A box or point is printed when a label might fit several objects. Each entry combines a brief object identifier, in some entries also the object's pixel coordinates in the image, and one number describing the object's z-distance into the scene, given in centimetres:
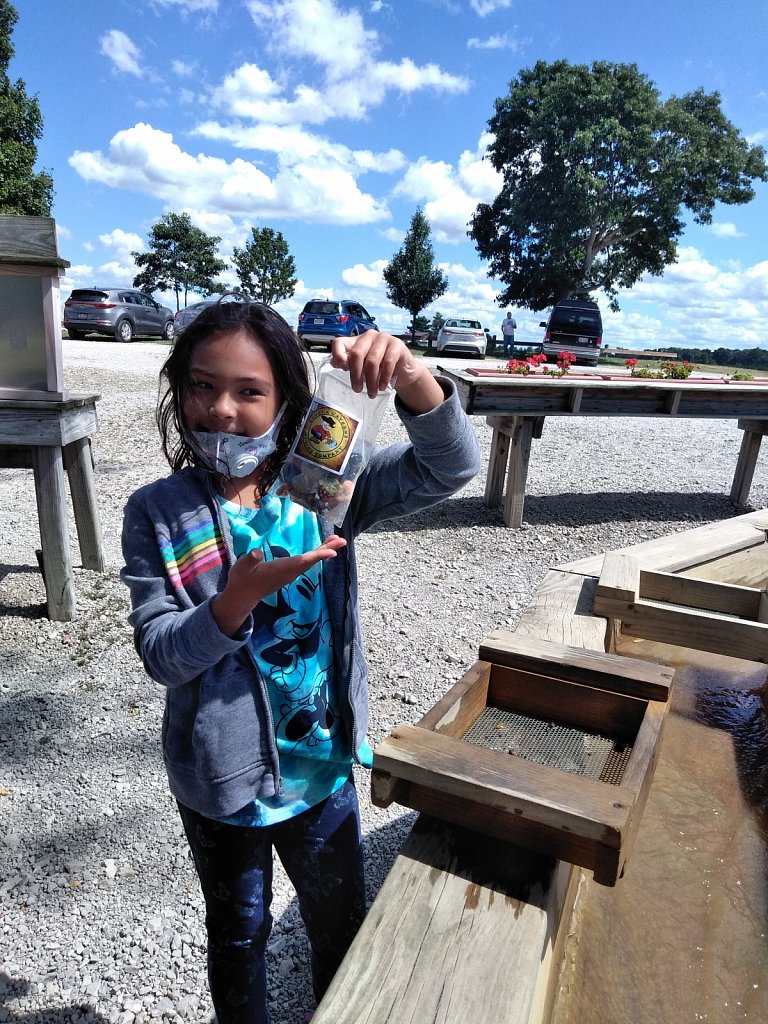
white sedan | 2430
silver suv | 1958
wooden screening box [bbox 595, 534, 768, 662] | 241
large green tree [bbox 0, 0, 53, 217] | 2175
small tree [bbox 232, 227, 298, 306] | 3947
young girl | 145
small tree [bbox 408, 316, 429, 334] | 4002
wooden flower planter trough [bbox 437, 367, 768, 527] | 645
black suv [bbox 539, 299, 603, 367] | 2181
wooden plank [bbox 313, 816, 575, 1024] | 97
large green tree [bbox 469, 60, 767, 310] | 3153
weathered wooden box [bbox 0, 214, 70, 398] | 370
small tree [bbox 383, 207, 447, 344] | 3947
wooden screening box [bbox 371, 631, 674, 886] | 115
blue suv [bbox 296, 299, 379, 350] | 2177
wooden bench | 401
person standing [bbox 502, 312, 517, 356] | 2859
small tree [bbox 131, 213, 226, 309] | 3841
